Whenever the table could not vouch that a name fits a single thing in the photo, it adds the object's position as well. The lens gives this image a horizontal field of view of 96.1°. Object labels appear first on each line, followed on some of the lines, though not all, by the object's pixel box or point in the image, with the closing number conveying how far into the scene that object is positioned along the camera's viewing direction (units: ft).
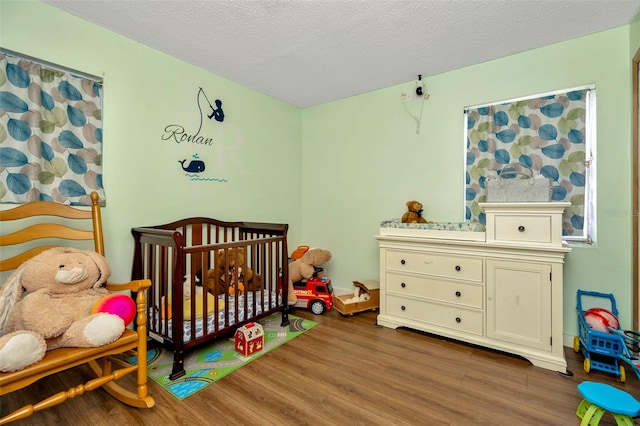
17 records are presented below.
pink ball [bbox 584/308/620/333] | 6.53
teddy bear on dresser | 9.14
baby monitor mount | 9.57
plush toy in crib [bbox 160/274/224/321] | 7.27
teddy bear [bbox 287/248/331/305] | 10.50
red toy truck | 9.83
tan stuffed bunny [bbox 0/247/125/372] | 3.91
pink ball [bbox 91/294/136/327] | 4.89
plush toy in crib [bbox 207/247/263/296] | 7.34
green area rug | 5.80
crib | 6.07
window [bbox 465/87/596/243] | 7.41
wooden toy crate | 9.60
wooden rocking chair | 4.00
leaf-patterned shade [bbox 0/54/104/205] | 5.72
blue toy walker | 6.03
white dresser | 6.57
